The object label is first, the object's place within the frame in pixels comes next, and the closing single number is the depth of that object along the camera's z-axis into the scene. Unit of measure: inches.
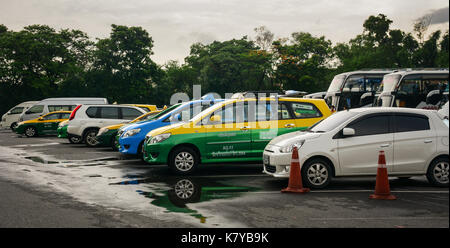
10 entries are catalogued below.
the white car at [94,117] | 773.3
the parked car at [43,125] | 1061.8
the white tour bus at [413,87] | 789.2
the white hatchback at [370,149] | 354.9
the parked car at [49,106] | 1234.6
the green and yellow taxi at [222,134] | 443.2
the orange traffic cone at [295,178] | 336.2
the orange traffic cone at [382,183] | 313.7
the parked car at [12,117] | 1432.1
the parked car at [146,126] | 529.0
